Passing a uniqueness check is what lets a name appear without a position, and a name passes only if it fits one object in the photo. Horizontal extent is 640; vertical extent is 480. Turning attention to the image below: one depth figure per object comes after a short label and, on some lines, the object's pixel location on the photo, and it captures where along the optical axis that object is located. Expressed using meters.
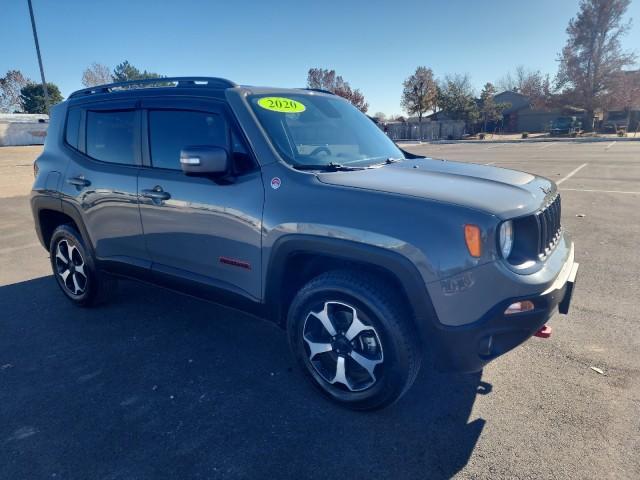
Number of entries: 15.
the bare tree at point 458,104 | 52.47
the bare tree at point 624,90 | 47.50
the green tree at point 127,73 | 63.78
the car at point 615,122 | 47.72
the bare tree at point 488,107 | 55.39
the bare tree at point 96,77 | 58.81
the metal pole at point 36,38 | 19.16
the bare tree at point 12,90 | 70.44
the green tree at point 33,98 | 66.44
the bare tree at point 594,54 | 48.50
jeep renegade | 2.21
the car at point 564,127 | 45.53
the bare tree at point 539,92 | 52.88
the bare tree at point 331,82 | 70.12
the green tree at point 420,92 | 58.81
